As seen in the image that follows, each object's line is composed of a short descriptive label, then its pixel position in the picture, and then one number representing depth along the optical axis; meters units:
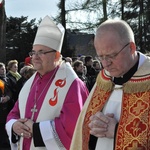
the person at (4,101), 6.48
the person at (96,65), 9.22
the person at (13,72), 7.76
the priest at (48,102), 3.48
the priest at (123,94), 2.32
